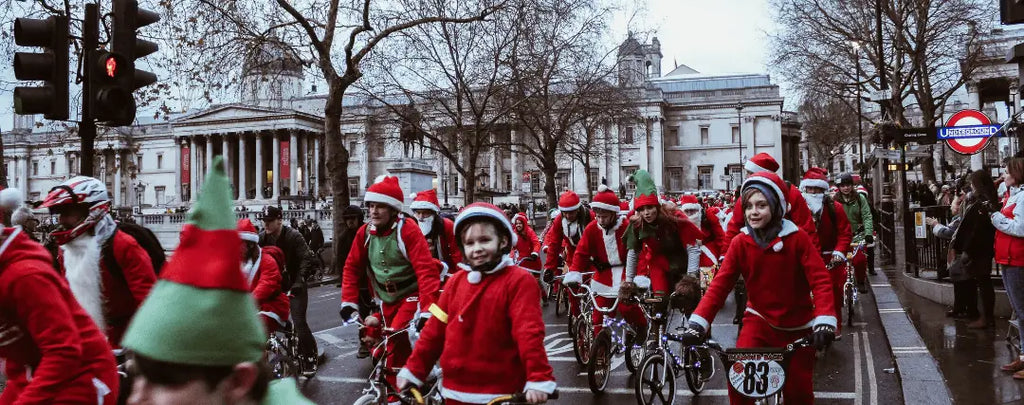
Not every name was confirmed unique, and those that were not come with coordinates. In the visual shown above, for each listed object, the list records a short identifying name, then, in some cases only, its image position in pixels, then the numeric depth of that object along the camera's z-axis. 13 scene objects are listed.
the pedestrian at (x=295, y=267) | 8.25
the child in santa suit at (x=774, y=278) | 4.52
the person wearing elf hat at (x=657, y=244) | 7.38
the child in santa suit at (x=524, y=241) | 12.98
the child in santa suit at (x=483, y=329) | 3.77
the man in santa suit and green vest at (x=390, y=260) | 5.57
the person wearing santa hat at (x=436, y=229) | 7.82
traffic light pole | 6.14
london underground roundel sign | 10.76
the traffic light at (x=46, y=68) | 5.98
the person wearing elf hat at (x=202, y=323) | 1.36
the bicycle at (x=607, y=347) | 6.93
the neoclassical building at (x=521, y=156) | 81.38
